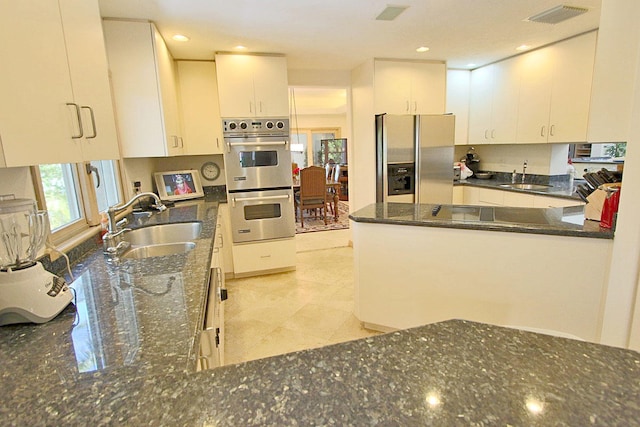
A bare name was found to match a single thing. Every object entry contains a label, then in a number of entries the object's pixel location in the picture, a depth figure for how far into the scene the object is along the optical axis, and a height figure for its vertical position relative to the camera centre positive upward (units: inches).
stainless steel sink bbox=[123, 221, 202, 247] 84.4 -19.3
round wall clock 146.6 -4.3
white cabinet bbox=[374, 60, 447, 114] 141.2 +30.2
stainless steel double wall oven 127.5 -7.2
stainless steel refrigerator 140.7 -1.2
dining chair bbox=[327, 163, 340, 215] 237.8 -23.8
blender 36.6 -12.4
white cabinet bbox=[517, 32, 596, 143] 117.2 +22.8
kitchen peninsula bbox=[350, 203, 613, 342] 64.9 -26.1
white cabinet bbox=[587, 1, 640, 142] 54.5 +13.6
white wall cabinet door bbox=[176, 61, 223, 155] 128.9 +22.1
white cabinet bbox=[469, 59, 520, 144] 144.8 +23.0
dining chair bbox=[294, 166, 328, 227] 208.7 -21.1
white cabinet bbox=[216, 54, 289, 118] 123.4 +29.1
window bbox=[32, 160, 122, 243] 62.7 -6.5
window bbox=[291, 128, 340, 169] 343.6 +15.0
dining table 233.6 -23.9
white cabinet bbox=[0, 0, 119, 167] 29.7 +9.3
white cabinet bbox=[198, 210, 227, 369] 38.3 -24.0
